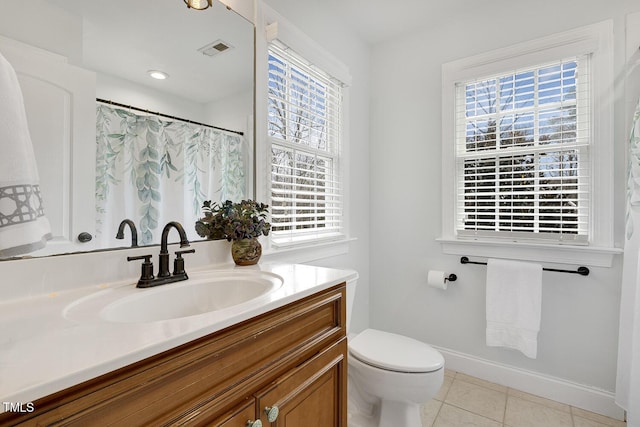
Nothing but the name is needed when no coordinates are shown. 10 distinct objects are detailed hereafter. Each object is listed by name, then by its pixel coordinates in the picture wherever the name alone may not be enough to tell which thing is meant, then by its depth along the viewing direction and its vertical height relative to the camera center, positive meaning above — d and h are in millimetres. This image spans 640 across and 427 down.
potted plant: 1358 -68
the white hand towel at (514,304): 1926 -582
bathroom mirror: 918 +430
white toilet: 1417 -766
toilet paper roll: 2248 -487
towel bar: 1857 -354
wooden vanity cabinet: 502 -366
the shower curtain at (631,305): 1559 -486
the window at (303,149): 1790 +404
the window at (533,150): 1836 +405
